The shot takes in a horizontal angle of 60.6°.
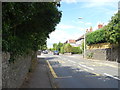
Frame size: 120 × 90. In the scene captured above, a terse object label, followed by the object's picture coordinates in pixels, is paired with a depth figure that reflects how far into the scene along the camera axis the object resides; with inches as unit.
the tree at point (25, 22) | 100.5
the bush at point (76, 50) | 1339.3
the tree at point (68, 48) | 1324.9
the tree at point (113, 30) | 511.9
